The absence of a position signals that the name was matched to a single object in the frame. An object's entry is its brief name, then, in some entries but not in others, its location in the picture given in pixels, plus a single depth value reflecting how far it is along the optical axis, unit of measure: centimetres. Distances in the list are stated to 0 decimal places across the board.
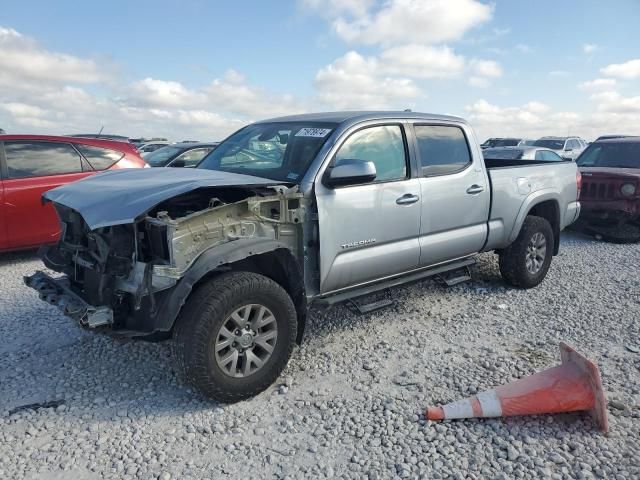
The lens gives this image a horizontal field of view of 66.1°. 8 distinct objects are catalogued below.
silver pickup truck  301
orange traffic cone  296
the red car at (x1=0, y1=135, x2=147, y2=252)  603
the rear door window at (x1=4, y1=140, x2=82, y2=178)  622
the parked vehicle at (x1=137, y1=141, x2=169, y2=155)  1811
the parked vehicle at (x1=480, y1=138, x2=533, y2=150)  2230
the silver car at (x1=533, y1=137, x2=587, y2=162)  1991
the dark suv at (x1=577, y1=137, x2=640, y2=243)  788
